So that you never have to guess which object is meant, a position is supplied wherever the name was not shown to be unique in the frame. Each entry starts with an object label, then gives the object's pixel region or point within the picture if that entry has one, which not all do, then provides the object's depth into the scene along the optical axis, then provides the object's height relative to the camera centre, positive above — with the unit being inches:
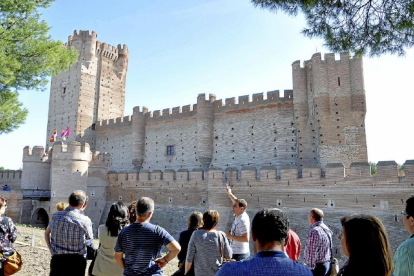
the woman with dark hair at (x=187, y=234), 175.0 -29.6
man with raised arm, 190.7 -31.1
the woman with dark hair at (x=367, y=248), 82.6 -17.7
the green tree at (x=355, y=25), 253.6 +124.6
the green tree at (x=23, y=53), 342.3 +135.1
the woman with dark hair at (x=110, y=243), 156.3 -30.9
